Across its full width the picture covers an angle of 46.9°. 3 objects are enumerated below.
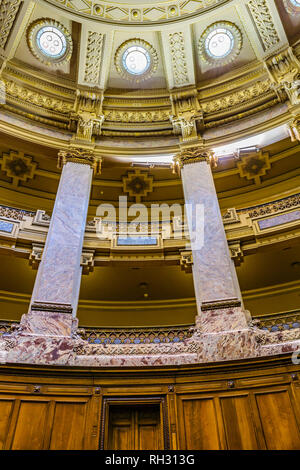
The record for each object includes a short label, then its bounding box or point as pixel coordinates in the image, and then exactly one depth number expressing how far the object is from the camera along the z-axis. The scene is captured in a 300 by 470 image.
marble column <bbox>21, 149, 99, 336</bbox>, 5.73
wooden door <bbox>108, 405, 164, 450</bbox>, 5.06
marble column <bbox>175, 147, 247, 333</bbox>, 5.84
